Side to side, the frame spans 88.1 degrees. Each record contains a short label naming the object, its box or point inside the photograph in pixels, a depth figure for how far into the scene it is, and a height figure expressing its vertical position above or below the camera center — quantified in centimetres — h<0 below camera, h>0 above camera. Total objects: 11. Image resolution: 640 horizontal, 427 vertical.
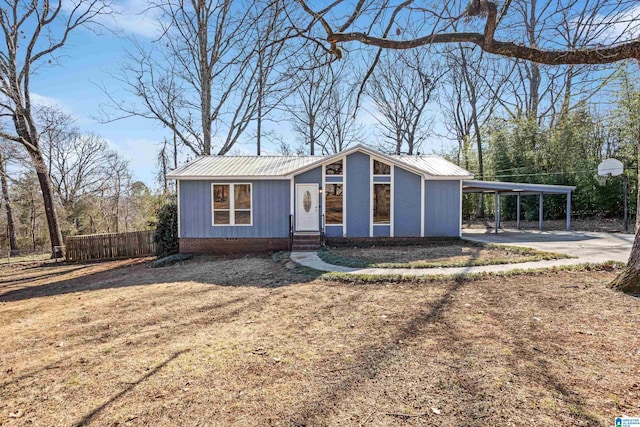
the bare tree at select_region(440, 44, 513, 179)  2202 +638
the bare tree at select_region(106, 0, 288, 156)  1631 +594
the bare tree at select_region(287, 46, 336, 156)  2406 +611
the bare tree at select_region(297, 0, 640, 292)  430 +234
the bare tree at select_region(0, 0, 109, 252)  1324 +501
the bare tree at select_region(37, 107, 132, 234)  2316 +255
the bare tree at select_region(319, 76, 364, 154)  2544 +542
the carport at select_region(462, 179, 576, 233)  1351 +59
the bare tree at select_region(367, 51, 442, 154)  2402 +699
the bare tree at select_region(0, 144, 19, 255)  1859 -64
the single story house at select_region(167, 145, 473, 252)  1157 +2
